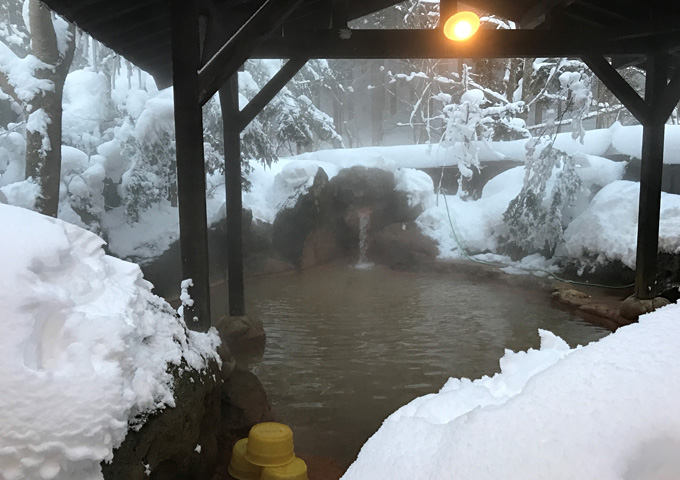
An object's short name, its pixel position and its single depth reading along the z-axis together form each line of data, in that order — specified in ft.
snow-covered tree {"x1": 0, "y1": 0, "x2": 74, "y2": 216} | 22.54
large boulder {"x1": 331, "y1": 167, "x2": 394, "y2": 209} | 38.29
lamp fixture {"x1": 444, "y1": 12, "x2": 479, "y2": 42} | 11.53
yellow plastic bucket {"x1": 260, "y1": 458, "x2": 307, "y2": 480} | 8.48
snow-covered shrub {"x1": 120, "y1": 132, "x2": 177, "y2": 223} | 27.68
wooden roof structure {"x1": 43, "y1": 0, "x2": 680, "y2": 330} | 11.47
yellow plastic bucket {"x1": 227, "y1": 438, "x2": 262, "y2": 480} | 8.99
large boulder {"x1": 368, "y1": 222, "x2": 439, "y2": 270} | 36.35
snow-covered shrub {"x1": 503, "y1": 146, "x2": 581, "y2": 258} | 32.99
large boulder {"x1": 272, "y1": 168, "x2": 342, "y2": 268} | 35.29
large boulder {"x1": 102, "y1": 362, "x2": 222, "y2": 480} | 6.29
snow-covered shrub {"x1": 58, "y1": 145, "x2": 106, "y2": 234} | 25.17
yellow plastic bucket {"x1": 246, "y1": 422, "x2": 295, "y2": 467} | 8.89
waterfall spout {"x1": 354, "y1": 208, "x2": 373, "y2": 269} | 38.29
